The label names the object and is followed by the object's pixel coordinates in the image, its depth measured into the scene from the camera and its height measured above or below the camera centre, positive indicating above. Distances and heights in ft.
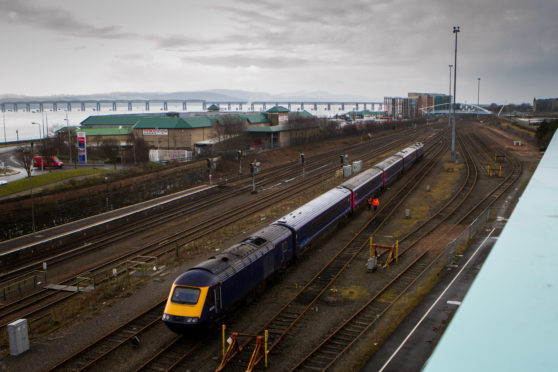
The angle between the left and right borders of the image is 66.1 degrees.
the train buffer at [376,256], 81.15 -25.20
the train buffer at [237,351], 50.42 -27.31
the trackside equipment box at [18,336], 56.80 -27.23
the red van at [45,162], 187.21 -13.65
